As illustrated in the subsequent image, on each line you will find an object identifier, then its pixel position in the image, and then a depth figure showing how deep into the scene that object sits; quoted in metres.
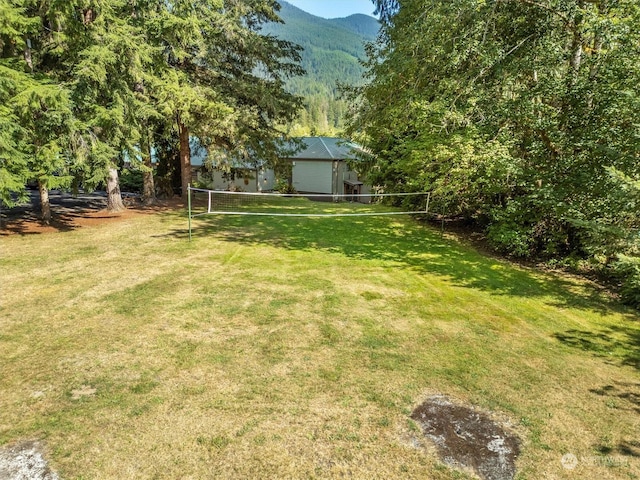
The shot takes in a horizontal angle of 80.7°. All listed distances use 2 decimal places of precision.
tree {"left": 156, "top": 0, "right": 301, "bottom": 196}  13.81
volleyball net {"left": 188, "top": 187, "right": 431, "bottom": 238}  15.96
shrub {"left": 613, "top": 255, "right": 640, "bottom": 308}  5.70
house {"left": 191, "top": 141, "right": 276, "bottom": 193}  26.94
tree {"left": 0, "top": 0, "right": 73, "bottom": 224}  9.29
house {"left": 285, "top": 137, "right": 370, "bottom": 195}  29.53
